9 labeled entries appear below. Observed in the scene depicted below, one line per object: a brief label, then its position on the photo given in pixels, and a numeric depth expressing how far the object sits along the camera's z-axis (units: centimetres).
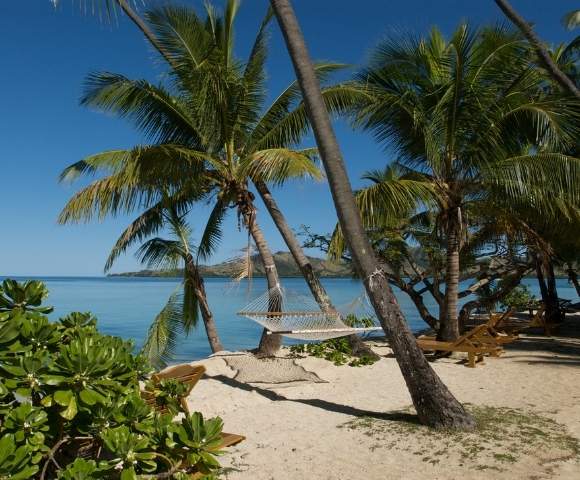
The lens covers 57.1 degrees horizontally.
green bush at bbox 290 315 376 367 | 758
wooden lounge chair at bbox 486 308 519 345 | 776
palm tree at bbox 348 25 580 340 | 714
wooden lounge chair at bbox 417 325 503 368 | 734
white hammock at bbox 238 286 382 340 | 623
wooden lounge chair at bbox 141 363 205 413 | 340
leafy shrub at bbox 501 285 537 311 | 1758
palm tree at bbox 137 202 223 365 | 900
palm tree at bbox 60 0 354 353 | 745
